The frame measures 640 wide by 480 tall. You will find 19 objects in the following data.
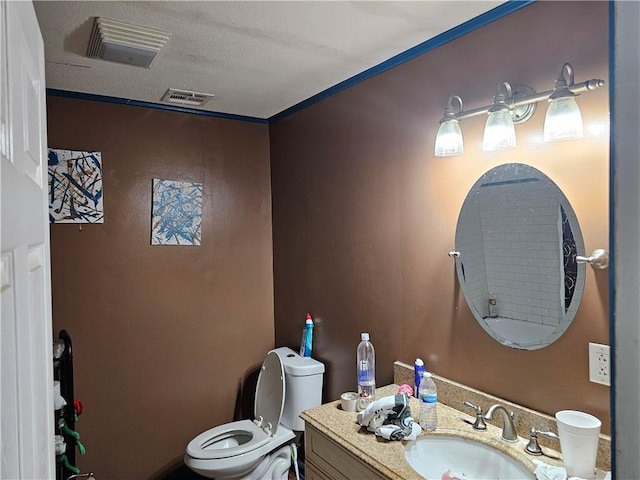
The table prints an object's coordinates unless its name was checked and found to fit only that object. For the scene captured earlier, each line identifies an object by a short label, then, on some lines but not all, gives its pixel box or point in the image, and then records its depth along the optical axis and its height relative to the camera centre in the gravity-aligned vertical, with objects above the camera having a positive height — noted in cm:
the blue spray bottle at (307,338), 259 -61
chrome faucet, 150 -65
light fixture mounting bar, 131 +41
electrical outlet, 133 -40
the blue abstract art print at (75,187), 239 +25
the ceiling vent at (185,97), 246 +75
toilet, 224 -109
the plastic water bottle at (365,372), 183 -62
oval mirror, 144 -10
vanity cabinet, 148 -81
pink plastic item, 179 -64
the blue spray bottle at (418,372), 187 -59
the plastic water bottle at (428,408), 161 -64
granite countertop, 138 -71
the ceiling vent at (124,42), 170 +75
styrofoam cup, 124 -61
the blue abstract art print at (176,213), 269 +12
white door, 55 -4
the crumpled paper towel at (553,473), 125 -69
